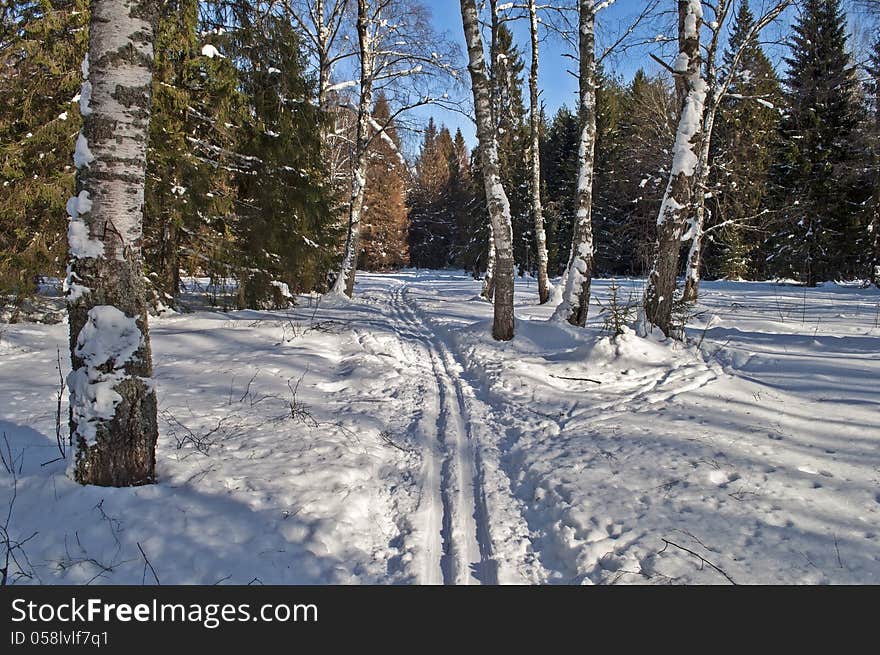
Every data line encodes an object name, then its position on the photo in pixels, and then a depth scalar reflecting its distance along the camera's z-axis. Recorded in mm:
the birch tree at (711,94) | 9781
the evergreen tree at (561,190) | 33131
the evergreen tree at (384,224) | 43938
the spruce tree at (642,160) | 15852
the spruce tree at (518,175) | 27547
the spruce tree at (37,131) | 8180
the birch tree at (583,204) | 9383
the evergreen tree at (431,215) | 54688
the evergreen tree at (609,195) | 31781
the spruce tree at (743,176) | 20391
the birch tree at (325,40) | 13953
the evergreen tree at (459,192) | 45375
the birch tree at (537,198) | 15188
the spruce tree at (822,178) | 19719
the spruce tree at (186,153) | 9469
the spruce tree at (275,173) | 11523
